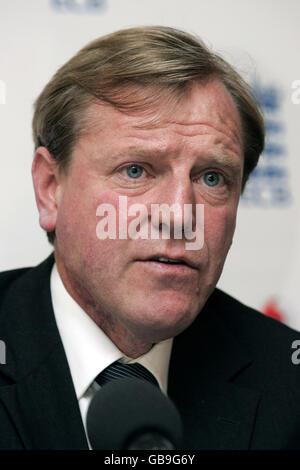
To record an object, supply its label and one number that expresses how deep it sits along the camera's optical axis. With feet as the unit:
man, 4.82
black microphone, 4.33
